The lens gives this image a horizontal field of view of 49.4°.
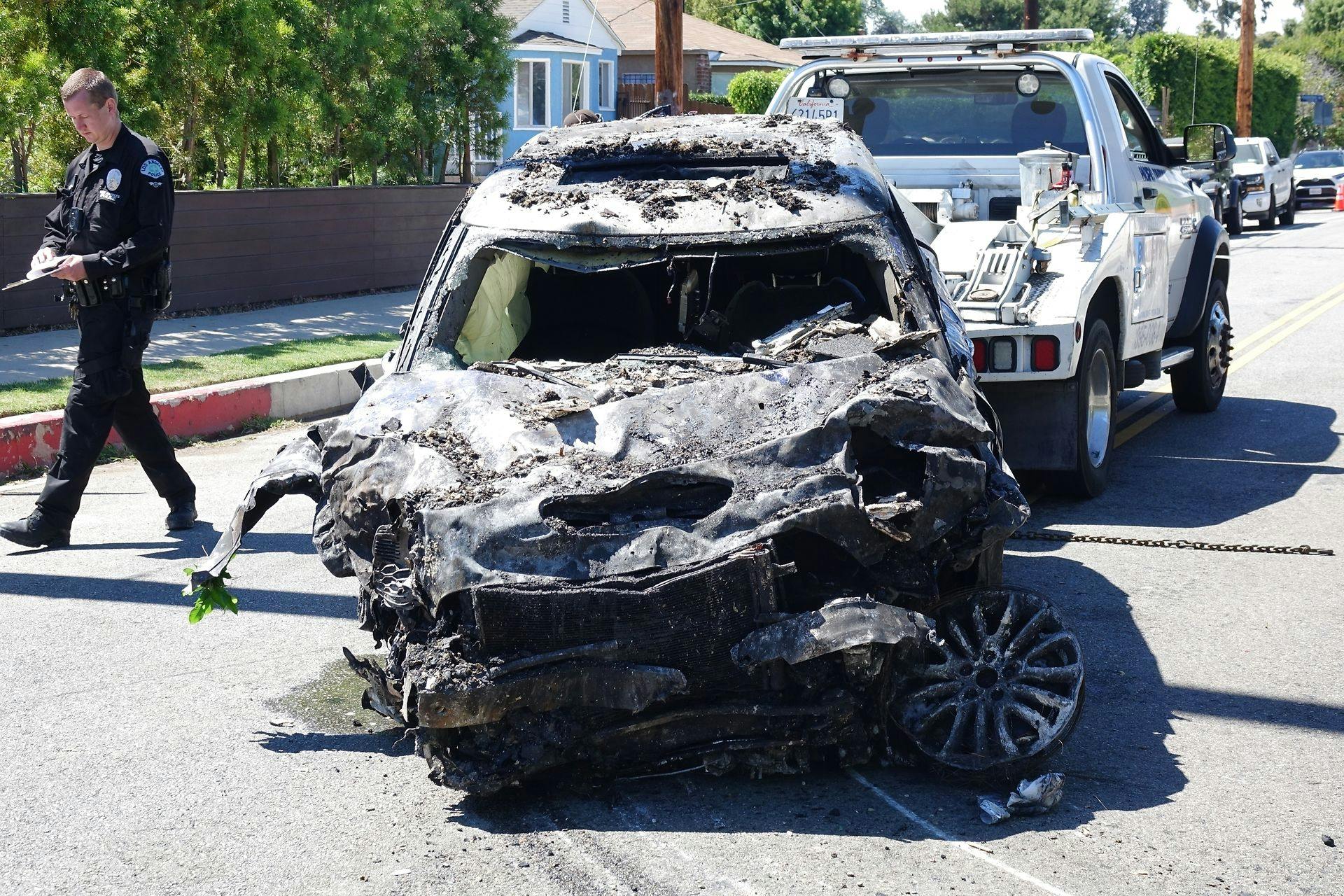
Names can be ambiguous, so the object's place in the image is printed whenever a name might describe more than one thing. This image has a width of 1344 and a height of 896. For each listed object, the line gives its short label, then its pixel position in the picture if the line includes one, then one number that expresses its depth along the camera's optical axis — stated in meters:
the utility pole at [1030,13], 29.59
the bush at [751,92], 36.12
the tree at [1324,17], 81.31
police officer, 7.04
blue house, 37.78
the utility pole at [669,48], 17.89
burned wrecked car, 3.97
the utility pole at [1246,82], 37.34
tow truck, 7.50
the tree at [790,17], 66.56
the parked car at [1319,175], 36.88
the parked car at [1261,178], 29.31
